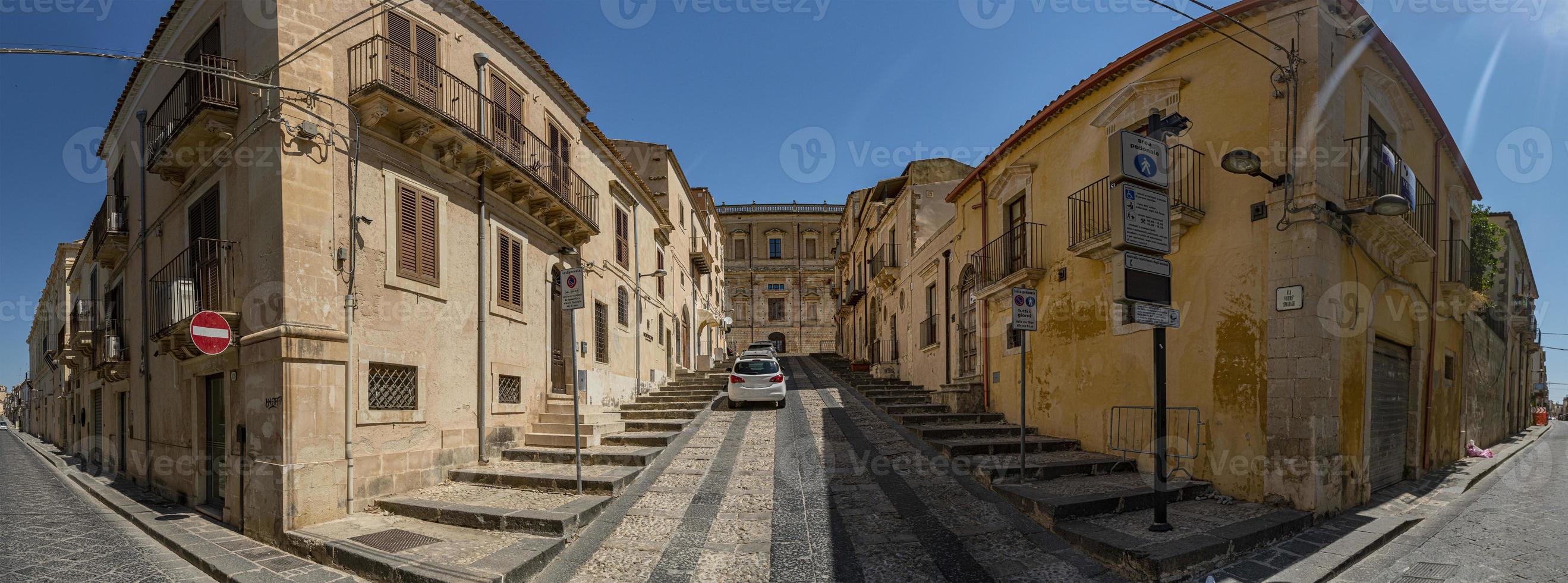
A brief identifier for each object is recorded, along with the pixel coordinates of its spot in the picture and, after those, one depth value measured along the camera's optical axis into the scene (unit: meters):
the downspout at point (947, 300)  16.62
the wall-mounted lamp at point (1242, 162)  6.77
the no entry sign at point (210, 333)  7.39
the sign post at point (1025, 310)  8.46
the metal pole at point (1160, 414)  5.87
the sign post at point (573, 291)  8.02
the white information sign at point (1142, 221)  5.89
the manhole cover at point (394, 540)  6.36
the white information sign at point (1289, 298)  7.16
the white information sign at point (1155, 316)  5.79
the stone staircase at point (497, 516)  5.78
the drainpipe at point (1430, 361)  10.32
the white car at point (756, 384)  16.81
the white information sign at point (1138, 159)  5.95
